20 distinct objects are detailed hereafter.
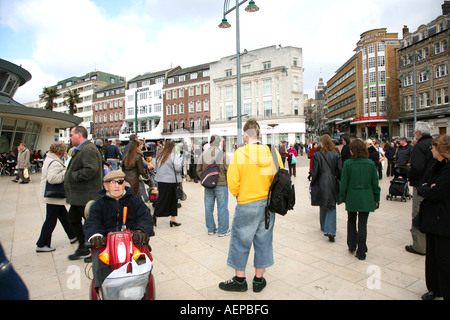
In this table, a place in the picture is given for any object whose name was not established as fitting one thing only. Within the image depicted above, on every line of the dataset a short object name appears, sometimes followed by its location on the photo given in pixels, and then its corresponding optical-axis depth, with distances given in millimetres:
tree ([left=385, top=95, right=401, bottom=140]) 46312
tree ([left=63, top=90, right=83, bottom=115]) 52978
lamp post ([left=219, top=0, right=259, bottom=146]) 12633
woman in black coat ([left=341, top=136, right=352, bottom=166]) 8078
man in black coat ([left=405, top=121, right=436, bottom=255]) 4500
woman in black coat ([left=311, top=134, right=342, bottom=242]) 5320
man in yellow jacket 3311
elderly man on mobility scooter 3057
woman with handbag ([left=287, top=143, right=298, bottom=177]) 15349
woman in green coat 4434
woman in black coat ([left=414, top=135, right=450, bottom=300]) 2920
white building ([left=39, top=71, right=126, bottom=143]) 78125
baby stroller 8820
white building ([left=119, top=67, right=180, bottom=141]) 59812
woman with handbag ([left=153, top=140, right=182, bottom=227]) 6219
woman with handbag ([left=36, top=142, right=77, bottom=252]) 4797
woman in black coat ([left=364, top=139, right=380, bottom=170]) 9049
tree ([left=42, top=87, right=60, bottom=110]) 48575
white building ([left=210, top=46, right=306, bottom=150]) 43438
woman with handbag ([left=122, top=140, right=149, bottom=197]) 6289
